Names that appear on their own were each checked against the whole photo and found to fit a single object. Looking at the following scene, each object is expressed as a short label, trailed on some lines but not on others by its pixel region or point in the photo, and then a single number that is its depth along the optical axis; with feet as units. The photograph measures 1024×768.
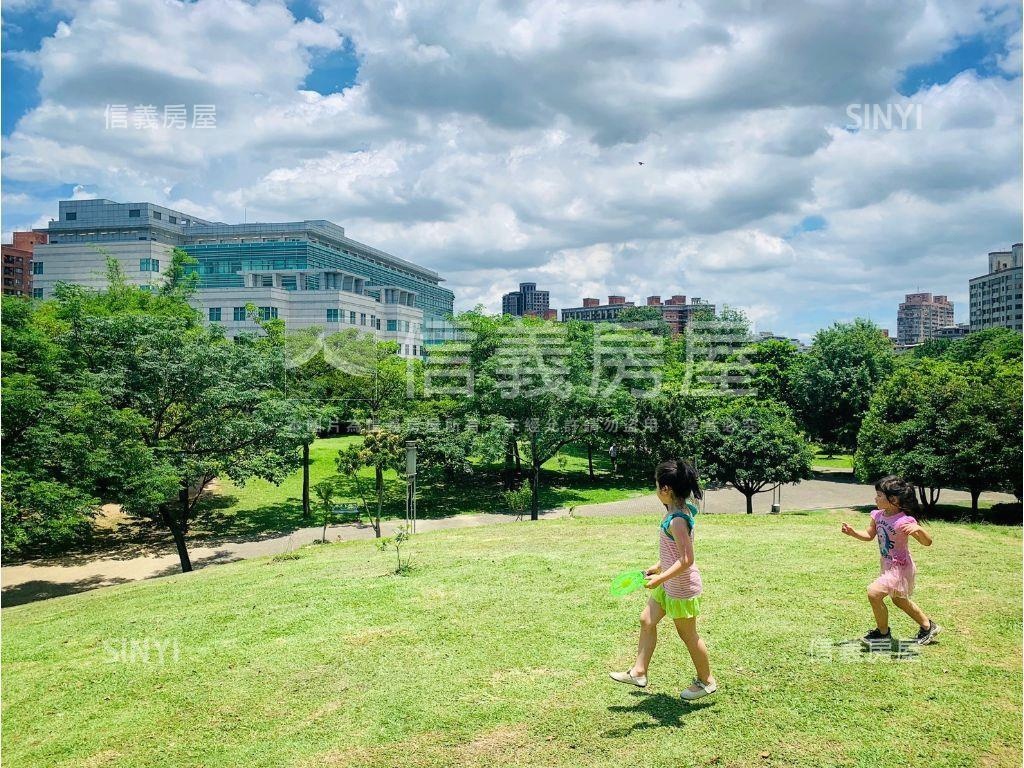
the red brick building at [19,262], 327.47
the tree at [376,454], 79.51
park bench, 82.23
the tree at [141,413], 44.65
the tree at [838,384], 124.67
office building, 177.37
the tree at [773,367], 133.59
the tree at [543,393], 80.64
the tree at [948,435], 65.21
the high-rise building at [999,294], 322.73
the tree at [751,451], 73.61
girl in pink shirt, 19.62
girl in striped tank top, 16.48
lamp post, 65.26
